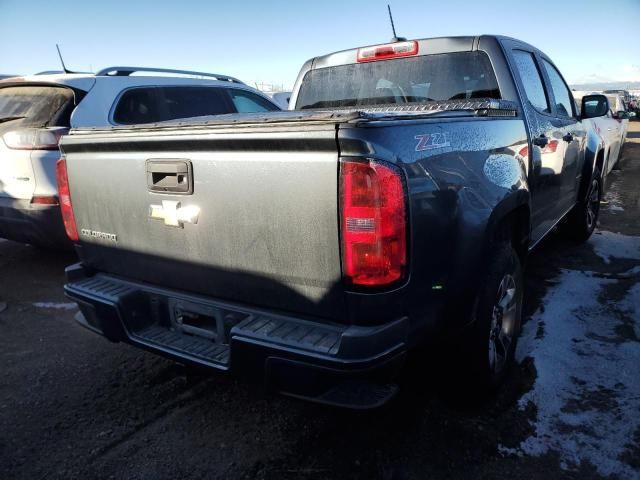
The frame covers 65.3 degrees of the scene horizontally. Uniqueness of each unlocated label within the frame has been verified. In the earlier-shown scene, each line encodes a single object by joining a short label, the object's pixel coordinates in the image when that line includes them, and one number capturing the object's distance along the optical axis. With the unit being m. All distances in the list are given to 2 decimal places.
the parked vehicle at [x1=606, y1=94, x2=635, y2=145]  12.11
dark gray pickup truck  1.78
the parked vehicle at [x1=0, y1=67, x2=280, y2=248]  4.22
